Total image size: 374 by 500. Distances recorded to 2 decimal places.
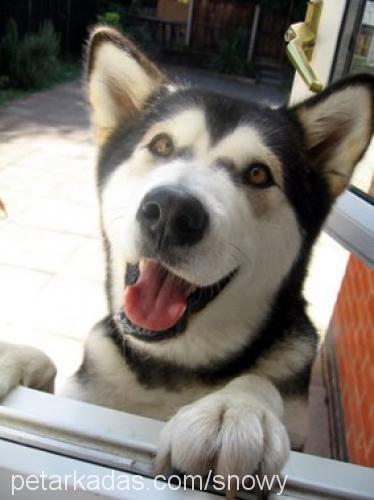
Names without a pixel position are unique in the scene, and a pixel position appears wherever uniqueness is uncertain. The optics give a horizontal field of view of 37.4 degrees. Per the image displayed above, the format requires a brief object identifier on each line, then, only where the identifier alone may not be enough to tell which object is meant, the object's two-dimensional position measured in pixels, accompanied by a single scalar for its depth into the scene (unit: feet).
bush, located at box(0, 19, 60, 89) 7.14
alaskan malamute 1.08
